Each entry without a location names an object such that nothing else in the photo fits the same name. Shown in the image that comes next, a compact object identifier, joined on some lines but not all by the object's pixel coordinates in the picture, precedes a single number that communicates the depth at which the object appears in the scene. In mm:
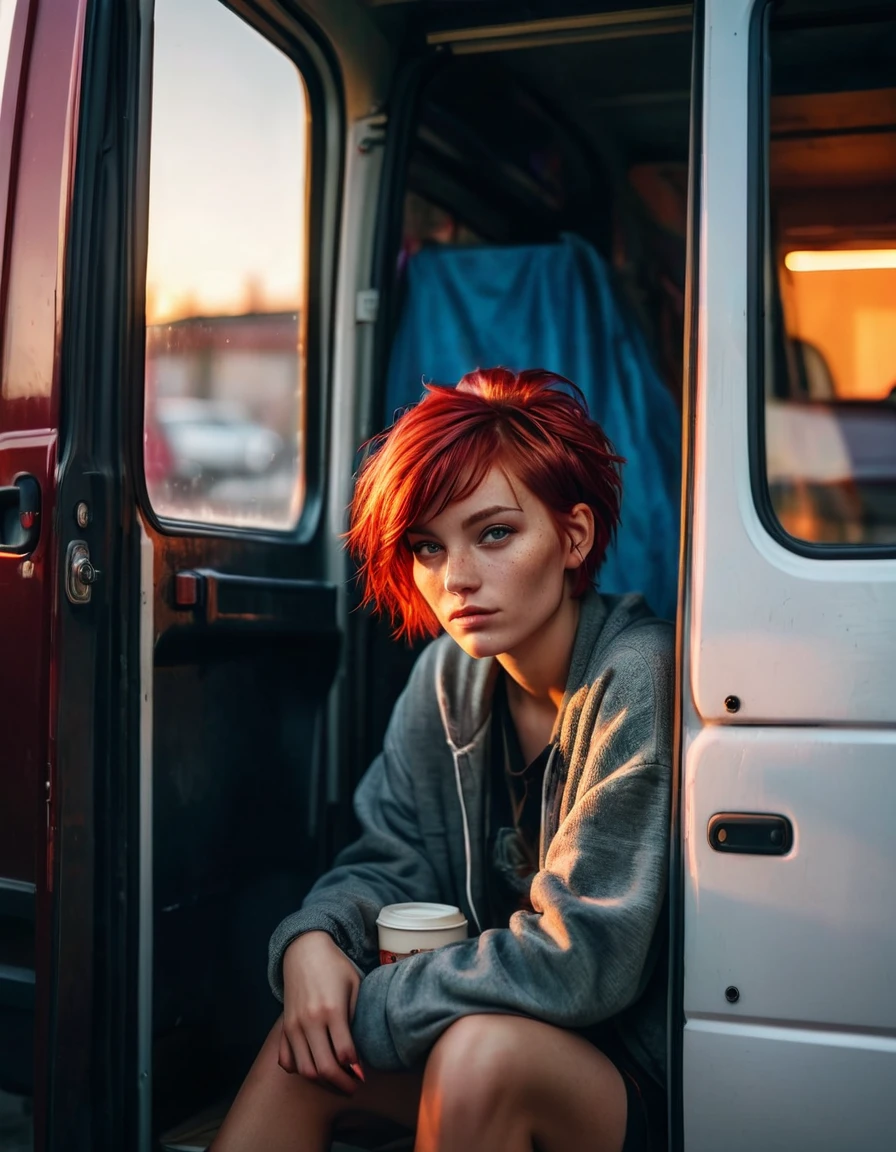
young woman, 1621
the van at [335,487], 1587
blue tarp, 2582
